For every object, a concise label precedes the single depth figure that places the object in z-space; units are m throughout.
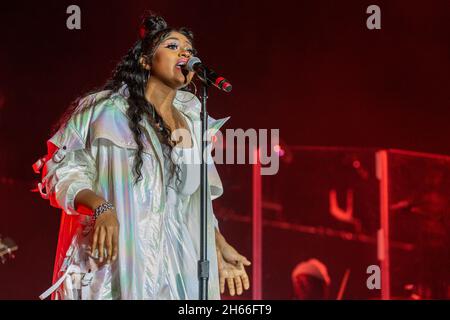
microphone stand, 9.29
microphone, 9.29
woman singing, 9.33
